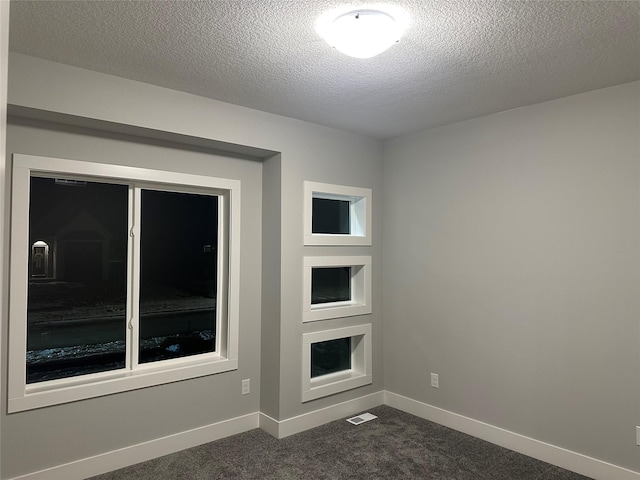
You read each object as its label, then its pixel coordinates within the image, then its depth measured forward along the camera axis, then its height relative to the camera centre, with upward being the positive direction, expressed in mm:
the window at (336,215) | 3670 +358
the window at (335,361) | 3627 -989
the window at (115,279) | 2715 -181
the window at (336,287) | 3656 -313
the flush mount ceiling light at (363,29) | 1968 +1038
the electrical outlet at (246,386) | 3568 -1091
